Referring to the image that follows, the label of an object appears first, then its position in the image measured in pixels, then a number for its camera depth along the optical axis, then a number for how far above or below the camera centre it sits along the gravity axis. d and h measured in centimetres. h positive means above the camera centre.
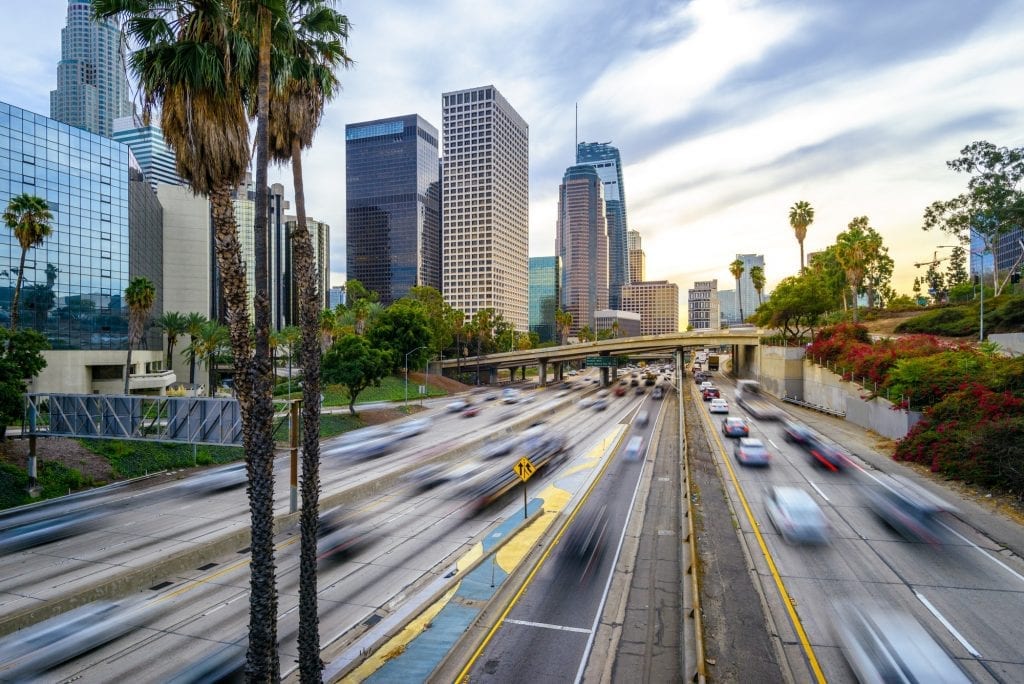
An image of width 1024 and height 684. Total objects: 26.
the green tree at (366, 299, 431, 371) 7919 +178
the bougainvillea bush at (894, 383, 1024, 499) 2559 -521
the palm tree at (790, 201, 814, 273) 10288 +2317
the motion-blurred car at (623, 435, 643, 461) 4019 -833
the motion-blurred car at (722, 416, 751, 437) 4384 -701
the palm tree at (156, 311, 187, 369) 6769 +237
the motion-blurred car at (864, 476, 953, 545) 2195 -759
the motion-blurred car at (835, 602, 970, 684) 1228 -750
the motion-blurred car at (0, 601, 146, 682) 1380 -814
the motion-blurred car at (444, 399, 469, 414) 6938 -842
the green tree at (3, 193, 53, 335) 3672 +842
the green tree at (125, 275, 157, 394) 5234 +439
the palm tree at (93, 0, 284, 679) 948 +399
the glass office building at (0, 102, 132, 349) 5103 +1157
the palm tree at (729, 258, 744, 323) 14238 +1918
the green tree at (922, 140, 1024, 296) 6425 +1762
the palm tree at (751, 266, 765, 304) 12570 +1495
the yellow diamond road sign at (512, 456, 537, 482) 2295 -530
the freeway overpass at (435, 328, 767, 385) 9456 -164
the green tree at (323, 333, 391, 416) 5541 -207
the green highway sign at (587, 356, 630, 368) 10819 -388
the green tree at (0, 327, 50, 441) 2761 -111
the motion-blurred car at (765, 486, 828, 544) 2142 -752
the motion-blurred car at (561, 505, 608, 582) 1981 -802
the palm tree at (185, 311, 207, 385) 6900 +216
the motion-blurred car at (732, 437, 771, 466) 3347 -695
